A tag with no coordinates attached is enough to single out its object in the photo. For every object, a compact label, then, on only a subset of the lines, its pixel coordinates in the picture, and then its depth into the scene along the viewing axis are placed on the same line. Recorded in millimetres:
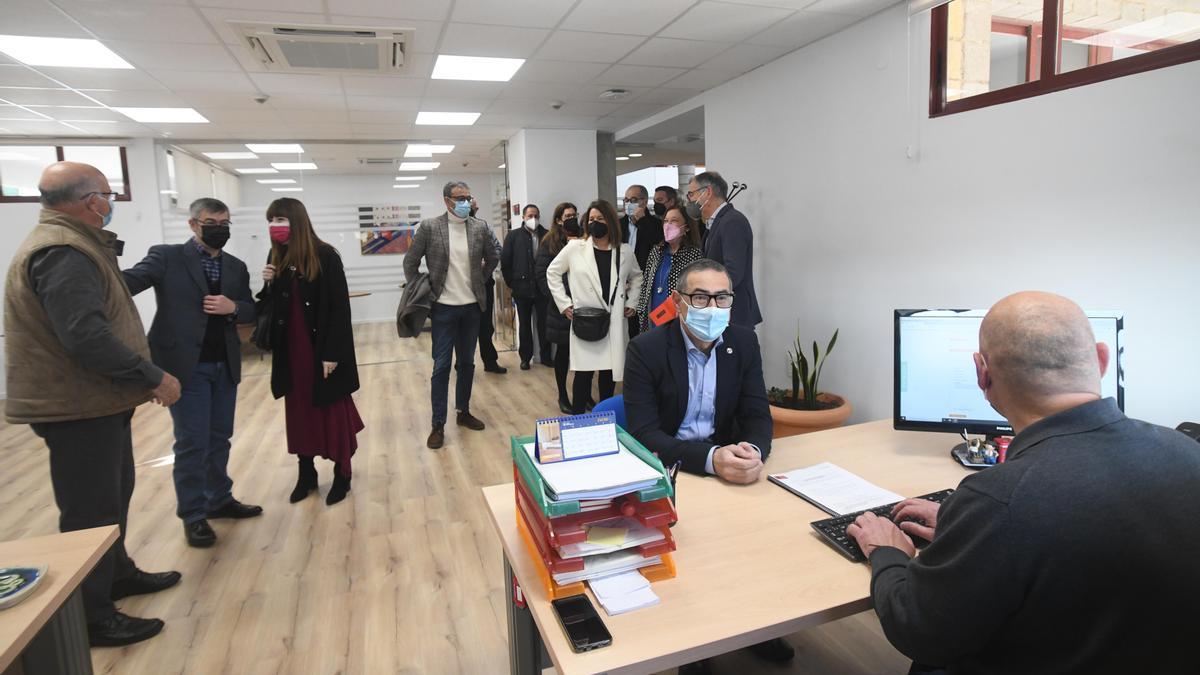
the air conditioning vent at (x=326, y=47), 3502
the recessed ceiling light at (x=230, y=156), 6934
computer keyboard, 1337
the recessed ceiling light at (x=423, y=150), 7608
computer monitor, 1899
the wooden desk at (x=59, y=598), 1216
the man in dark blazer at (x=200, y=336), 2729
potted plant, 3525
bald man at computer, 886
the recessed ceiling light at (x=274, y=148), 6711
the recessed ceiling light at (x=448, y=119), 5996
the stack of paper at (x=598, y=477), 1225
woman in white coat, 4242
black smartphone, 1083
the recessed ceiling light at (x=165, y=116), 5302
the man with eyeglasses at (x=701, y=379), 2008
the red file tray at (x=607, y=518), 1228
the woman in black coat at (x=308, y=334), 3049
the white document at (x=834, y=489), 1582
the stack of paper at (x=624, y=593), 1188
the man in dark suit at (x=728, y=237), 3680
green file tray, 1197
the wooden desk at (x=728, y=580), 1095
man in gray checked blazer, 4121
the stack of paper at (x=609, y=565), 1246
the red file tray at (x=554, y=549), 1232
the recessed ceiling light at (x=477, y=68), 4285
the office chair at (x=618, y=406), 2104
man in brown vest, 2064
